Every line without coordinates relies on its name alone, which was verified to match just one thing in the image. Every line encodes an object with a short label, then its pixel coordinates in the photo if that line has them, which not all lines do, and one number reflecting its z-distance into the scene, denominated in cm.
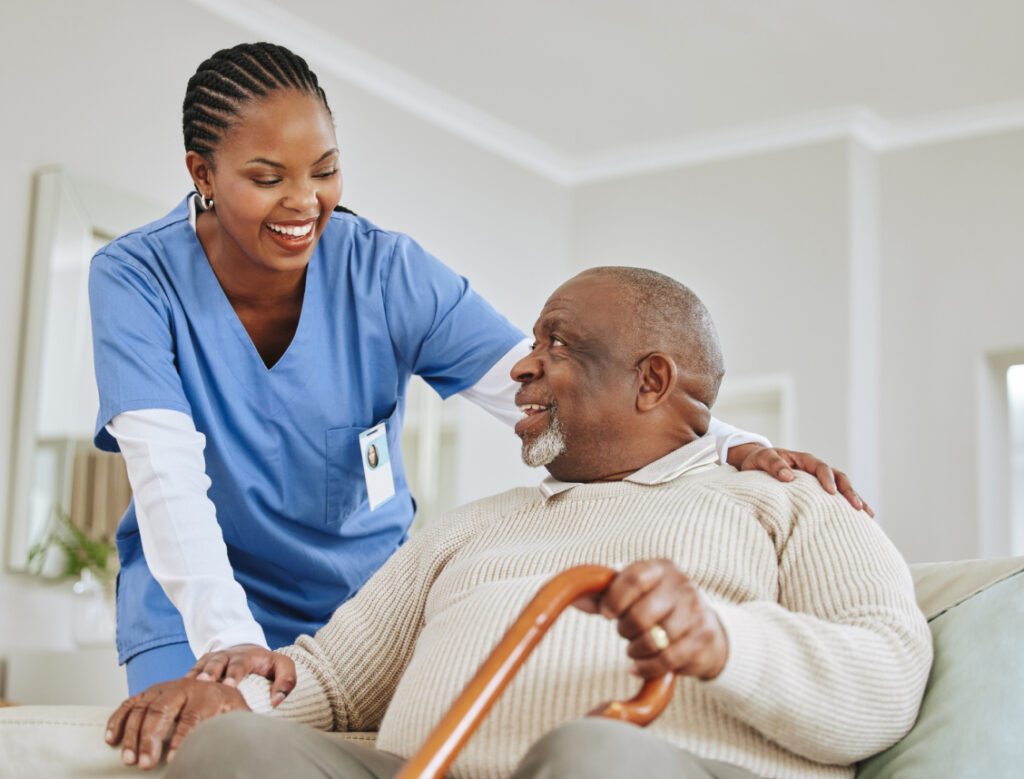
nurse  149
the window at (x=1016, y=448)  490
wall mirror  324
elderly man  95
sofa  110
